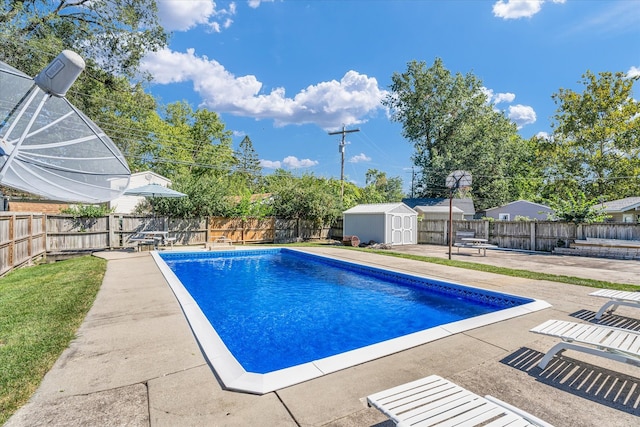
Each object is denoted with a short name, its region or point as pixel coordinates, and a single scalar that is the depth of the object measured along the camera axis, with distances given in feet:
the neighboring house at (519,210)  93.20
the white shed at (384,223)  58.95
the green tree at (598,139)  78.48
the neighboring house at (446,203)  89.29
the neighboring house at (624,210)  62.39
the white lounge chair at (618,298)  14.58
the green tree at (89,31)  41.27
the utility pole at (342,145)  82.27
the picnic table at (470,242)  44.21
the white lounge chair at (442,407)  6.01
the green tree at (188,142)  104.42
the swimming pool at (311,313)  11.35
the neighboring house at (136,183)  66.39
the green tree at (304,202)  63.77
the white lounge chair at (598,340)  9.36
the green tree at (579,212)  48.42
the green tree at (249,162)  143.54
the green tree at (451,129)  98.84
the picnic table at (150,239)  42.91
